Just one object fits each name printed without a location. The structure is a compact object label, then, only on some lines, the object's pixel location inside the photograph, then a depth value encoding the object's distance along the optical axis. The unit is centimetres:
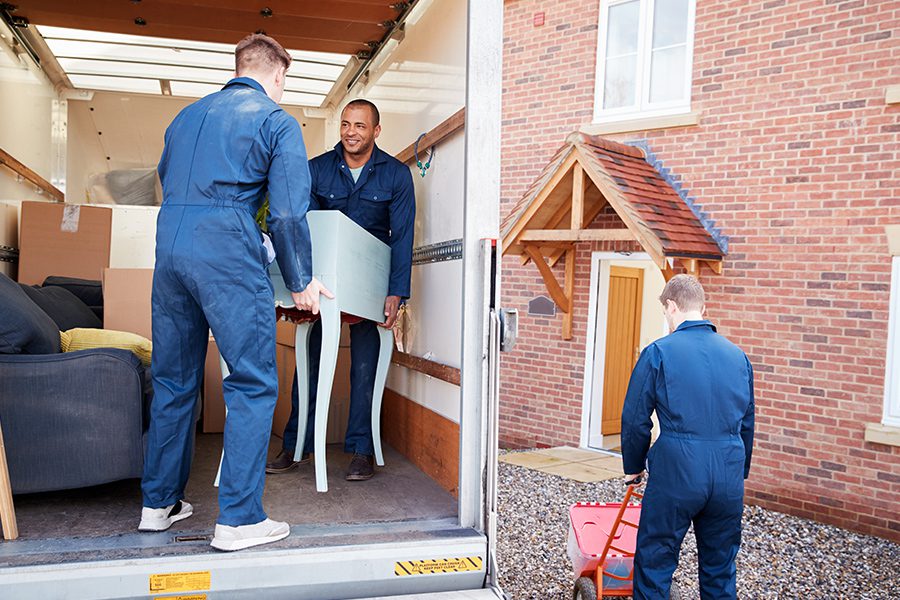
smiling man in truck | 382
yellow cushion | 366
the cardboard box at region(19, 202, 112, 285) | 583
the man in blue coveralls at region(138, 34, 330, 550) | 255
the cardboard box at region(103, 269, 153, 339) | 476
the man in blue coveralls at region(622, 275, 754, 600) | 348
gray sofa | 285
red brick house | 701
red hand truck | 401
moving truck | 242
